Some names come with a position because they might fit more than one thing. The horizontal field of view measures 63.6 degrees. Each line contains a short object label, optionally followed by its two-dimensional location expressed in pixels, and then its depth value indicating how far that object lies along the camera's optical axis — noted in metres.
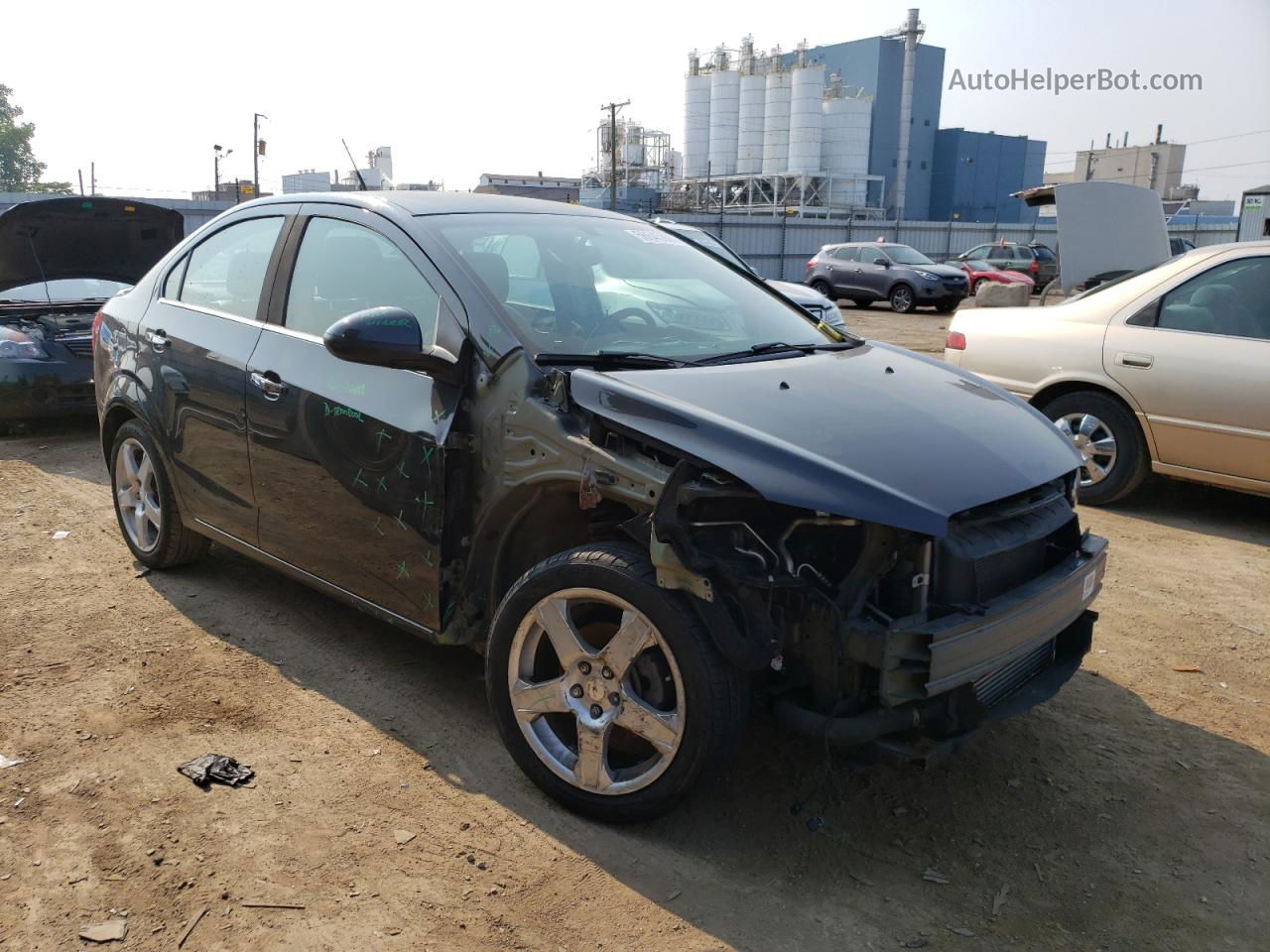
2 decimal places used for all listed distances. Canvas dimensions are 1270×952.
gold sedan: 5.70
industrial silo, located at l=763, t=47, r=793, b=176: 58.94
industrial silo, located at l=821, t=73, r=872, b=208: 59.19
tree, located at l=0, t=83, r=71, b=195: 71.94
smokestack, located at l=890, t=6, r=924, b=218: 61.53
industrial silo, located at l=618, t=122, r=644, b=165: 62.25
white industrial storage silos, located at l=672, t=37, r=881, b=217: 58.25
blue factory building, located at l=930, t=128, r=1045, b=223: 65.94
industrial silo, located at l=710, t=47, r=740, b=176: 60.34
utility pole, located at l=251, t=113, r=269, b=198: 47.78
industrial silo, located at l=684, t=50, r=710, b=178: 61.28
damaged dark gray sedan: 2.61
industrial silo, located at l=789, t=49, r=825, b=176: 57.81
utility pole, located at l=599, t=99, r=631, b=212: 43.13
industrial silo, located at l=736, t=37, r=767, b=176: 59.62
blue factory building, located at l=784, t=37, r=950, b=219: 62.25
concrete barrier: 22.20
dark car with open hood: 7.89
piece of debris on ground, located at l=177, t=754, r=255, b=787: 3.14
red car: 25.45
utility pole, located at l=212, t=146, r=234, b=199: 53.09
